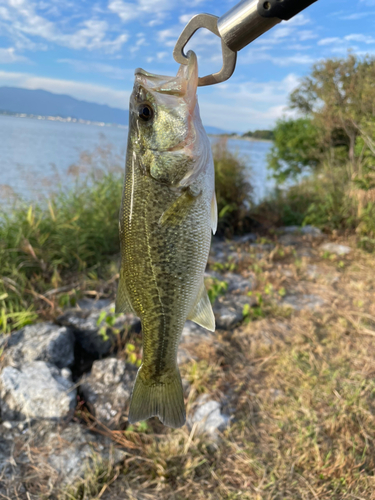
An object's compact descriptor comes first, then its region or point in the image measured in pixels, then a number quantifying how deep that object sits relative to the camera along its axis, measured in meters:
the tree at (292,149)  11.45
